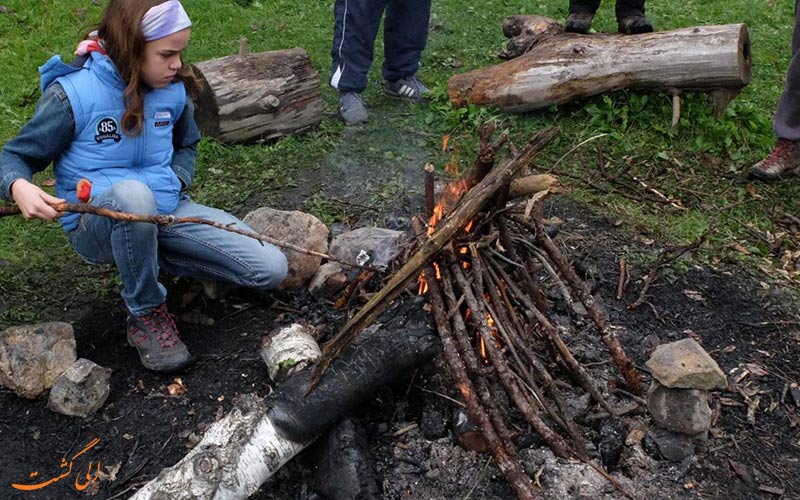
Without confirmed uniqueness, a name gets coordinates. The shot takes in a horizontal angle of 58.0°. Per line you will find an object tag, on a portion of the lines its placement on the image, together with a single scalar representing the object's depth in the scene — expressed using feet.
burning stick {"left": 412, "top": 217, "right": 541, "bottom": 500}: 8.07
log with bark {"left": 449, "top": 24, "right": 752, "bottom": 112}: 17.13
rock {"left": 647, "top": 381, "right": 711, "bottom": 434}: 8.73
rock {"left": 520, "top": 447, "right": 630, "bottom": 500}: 8.25
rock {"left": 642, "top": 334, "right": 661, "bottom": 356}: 10.92
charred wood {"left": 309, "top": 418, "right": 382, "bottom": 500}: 8.32
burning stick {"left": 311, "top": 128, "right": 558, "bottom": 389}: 8.50
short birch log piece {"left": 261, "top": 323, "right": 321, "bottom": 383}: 9.61
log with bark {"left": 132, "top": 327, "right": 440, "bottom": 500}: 7.95
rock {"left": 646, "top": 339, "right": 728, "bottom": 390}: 8.32
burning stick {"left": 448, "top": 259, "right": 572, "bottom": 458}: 8.45
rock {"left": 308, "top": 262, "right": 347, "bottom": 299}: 11.75
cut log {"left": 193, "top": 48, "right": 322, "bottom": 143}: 16.19
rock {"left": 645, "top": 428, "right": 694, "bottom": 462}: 8.80
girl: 9.71
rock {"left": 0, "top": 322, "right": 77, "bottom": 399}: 9.90
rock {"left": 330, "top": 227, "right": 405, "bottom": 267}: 11.68
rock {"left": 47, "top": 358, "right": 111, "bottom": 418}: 9.70
